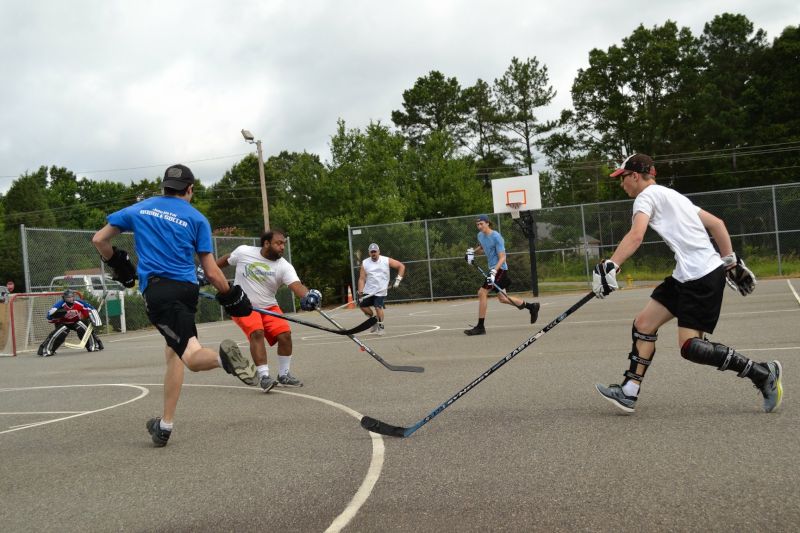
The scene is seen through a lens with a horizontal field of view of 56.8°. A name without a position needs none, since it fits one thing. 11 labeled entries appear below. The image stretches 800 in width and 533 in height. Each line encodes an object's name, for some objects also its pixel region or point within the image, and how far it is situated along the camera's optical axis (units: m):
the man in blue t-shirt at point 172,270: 5.29
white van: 20.56
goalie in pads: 15.88
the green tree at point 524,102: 60.09
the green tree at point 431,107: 61.41
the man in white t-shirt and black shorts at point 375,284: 15.09
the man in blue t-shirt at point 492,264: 13.25
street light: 32.29
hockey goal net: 16.95
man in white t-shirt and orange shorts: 8.16
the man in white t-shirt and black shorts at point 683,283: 5.20
